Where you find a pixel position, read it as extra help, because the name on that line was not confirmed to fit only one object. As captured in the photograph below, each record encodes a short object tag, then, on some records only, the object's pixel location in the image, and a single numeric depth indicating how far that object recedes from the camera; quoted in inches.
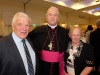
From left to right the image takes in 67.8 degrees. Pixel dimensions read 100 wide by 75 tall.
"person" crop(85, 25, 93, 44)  82.4
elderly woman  38.7
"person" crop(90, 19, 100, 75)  69.7
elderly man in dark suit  28.8
